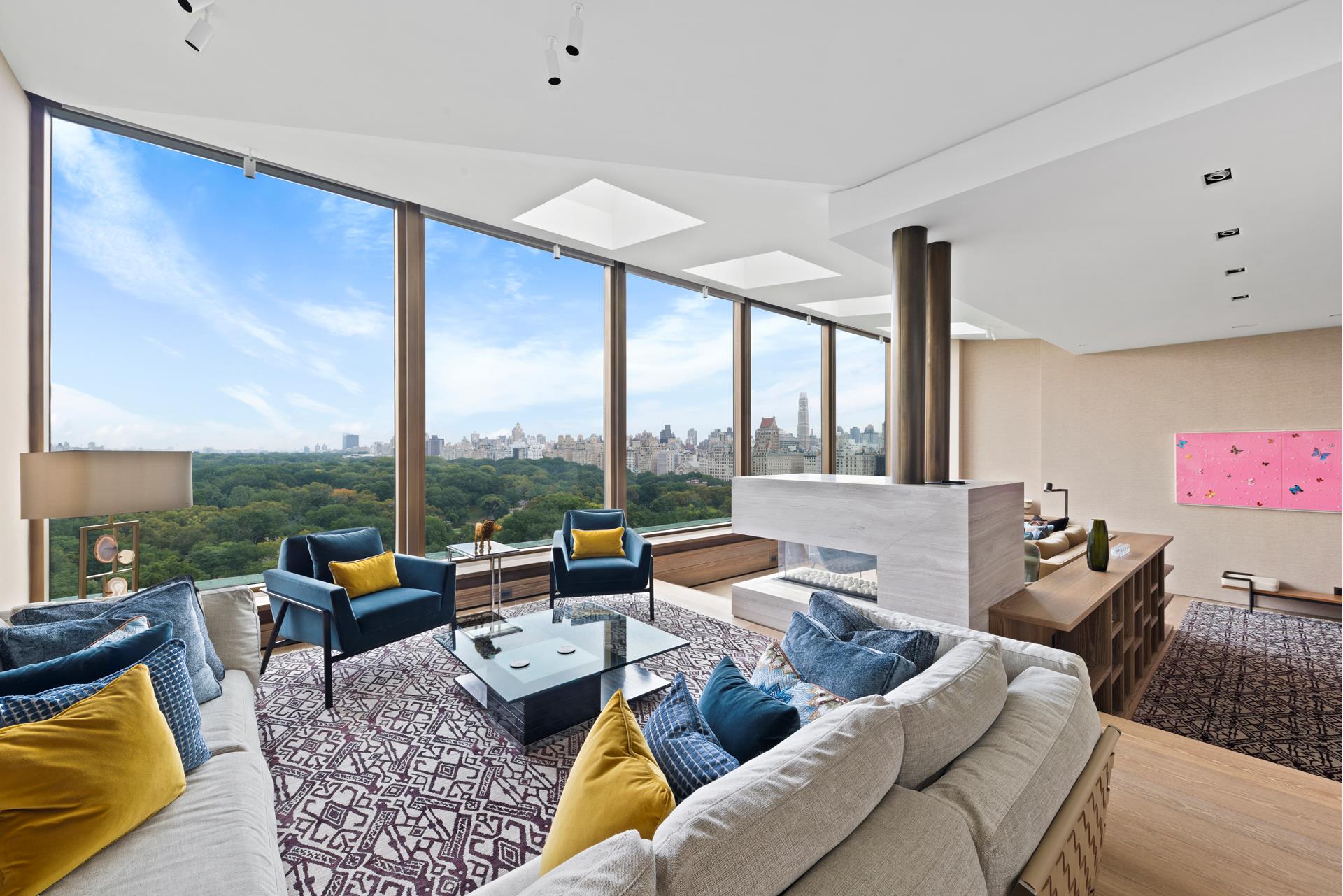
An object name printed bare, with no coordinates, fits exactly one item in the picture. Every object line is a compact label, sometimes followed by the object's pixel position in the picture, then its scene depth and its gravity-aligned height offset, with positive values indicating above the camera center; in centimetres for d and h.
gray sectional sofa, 82 -64
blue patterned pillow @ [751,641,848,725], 148 -65
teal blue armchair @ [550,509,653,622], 402 -85
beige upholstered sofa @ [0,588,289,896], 121 -88
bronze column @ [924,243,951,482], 339 +49
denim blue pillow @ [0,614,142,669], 167 -55
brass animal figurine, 400 -55
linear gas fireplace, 340 -75
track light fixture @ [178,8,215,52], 191 +137
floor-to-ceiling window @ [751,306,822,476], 665 +66
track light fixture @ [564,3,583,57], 188 +136
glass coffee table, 242 -96
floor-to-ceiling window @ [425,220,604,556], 447 +54
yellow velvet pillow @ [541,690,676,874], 96 -59
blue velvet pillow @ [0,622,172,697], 151 -58
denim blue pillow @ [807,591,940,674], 174 -58
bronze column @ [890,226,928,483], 319 +59
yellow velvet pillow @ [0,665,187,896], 117 -73
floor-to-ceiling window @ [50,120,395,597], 315 +67
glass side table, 312 -94
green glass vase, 350 -60
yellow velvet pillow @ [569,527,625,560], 432 -70
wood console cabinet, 290 -93
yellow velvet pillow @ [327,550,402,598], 323 -70
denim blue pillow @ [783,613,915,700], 159 -61
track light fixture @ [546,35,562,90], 208 +139
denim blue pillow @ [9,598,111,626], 191 -53
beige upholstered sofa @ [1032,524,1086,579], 393 -74
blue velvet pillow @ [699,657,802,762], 130 -62
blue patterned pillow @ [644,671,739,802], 116 -63
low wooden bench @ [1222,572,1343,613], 523 -136
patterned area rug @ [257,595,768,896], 178 -123
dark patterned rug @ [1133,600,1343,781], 311 -156
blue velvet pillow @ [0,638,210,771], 143 -66
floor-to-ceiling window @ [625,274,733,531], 564 +44
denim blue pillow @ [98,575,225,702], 196 -56
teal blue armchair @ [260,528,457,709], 280 -79
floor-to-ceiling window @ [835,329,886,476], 755 +65
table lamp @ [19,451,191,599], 228 -14
